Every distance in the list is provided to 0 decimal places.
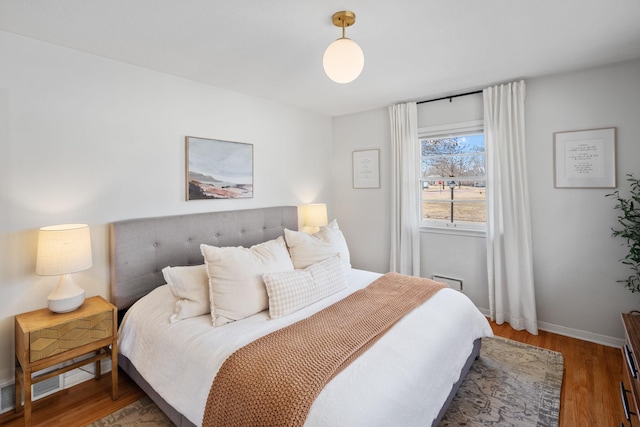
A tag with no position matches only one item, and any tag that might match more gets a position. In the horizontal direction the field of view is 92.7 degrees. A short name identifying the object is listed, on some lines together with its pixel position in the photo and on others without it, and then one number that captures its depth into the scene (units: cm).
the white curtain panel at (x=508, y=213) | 290
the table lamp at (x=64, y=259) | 186
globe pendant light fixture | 166
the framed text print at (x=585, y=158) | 259
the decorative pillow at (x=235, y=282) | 196
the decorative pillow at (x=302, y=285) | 203
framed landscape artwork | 276
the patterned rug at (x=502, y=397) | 185
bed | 130
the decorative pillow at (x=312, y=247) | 268
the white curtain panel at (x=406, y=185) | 359
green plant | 242
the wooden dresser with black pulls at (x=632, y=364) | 145
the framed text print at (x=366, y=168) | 395
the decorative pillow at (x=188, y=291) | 199
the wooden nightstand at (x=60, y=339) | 172
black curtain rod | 320
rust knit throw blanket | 124
